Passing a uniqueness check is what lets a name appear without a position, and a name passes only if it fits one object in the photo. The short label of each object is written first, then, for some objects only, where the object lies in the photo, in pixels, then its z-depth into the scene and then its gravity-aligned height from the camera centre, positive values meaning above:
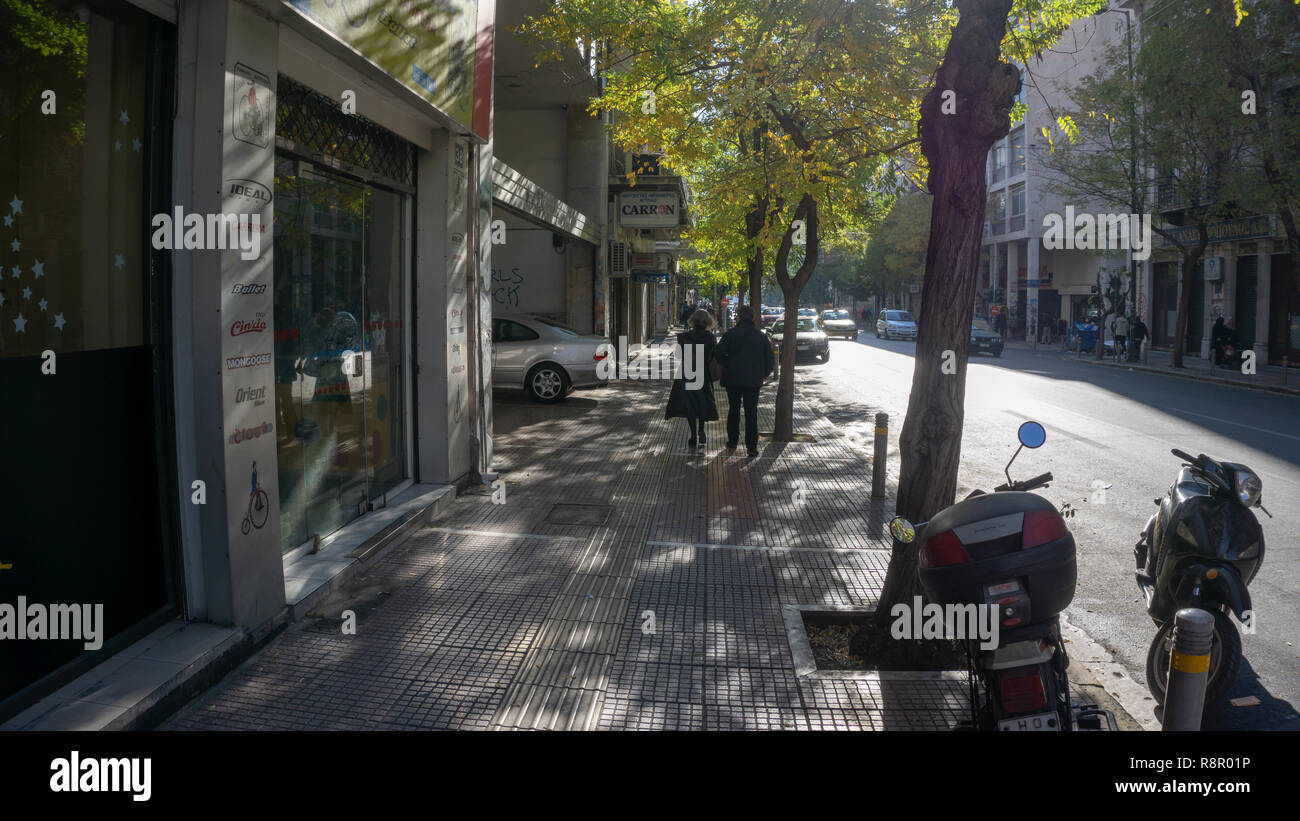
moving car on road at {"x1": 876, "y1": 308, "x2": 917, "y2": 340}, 46.69 +0.85
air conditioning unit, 25.88 +2.23
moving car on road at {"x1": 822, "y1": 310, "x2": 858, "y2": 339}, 48.94 +0.82
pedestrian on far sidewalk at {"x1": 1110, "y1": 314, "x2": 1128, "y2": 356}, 31.48 +0.48
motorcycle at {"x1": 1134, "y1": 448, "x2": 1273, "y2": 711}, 4.36 -1.06
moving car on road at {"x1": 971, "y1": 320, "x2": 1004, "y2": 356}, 34.78 +0.06
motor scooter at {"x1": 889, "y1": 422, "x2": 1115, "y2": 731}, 3.36 -0.87
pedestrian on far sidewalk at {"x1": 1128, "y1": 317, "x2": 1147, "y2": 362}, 30.69 +0.21
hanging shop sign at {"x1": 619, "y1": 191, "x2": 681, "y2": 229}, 22.95 +3.27
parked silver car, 17.00 -0.39
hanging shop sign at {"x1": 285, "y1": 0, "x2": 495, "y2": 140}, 5.89 +2.20
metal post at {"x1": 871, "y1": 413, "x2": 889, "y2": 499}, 8.94 -1.14
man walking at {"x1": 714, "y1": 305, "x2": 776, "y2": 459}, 11.47 -0.23
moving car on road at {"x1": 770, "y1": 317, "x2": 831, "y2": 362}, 30.17 -0.05
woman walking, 11.86 -0.52
